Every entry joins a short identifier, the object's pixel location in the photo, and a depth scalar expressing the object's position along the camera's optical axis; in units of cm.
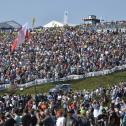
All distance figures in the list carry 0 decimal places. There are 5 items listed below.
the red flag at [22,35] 5291
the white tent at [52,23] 10661
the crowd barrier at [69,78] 5462
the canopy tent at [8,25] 9969
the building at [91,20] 10637
